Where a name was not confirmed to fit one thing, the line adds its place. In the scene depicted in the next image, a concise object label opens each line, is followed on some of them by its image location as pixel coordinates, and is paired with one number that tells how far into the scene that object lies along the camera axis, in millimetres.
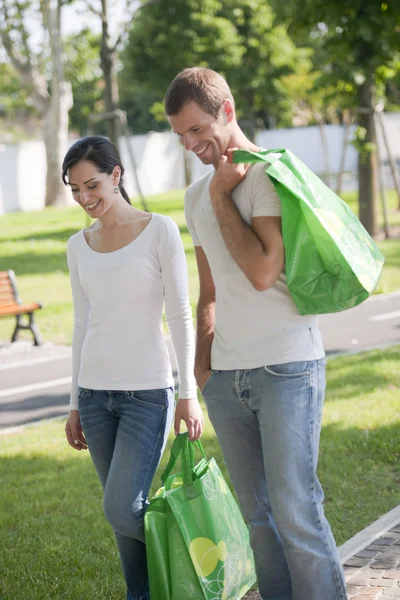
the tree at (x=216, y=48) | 29844
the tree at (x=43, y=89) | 30984
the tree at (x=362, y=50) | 7496
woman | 3451
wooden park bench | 11055
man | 2975
